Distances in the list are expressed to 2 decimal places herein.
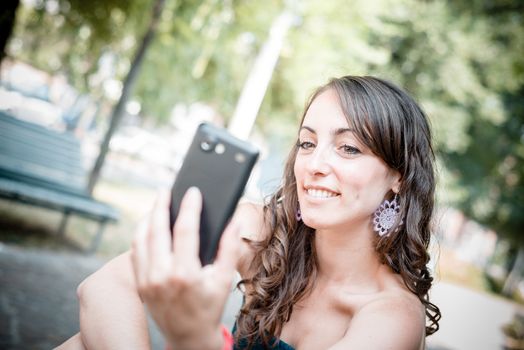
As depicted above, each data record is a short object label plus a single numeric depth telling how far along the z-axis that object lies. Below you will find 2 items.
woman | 1.64
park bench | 5.11
